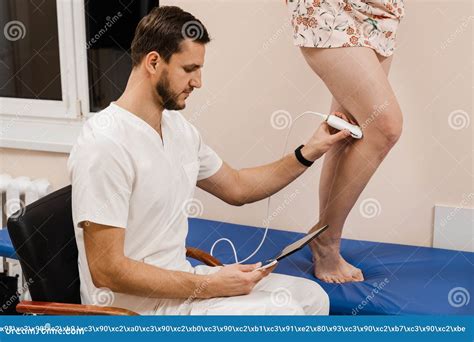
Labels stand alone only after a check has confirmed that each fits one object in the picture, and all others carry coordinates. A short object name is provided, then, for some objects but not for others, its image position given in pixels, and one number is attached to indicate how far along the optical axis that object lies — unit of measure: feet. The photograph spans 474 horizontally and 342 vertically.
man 5.65
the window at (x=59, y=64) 10.21
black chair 5.60
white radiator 10.10
